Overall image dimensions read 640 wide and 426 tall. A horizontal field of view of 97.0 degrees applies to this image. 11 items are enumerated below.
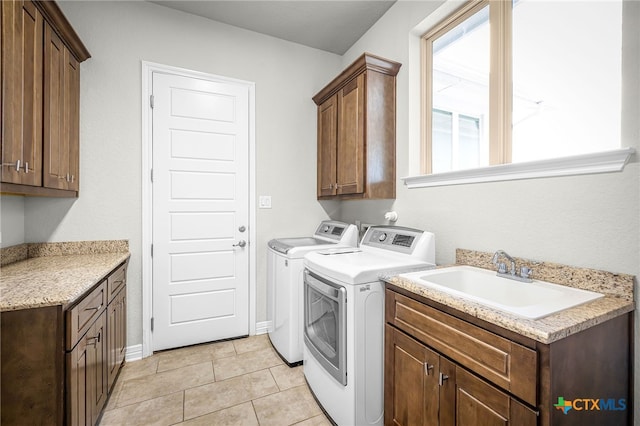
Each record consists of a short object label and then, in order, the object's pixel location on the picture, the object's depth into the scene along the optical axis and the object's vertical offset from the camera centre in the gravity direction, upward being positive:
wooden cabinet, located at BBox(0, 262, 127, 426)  1.08 -0.62
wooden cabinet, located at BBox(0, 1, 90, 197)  1.32 +0.63
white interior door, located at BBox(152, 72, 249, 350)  2.46 +0.03
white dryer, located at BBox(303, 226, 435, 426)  1.47 -0.63
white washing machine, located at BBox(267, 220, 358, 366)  2.20 -0.57
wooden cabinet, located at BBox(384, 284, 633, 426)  0.84 -0.55
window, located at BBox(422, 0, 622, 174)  1.32 +0.76
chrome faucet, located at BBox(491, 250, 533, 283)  1.36 -0.28
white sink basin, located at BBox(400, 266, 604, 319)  0.98 -0.33
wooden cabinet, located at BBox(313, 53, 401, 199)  2.24 +0.70
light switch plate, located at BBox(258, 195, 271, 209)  2.81 +0.11
